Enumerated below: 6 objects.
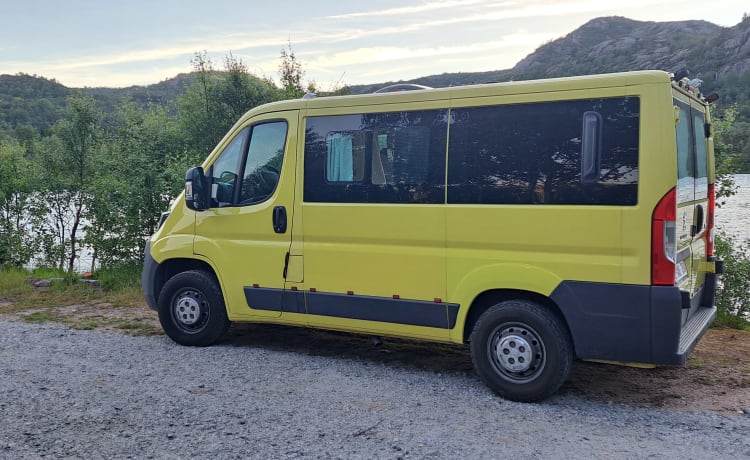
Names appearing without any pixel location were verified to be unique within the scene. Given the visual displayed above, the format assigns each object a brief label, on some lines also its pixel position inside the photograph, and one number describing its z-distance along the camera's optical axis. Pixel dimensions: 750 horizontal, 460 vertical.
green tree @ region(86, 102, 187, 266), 11.56
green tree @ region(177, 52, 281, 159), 16.53
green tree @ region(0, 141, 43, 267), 14.48
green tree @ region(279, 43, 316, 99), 17.12
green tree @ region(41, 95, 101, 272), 14.95
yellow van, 4.61
